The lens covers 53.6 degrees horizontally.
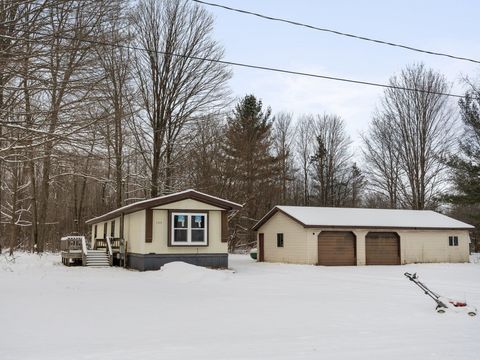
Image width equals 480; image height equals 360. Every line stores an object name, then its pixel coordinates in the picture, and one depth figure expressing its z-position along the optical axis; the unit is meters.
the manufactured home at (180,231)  21.50
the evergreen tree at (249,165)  40.09
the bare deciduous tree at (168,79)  31.06
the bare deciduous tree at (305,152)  51.38
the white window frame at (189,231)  21.67
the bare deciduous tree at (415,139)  39.81
